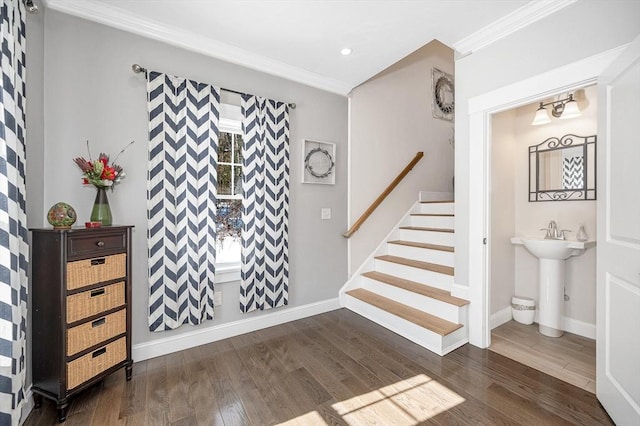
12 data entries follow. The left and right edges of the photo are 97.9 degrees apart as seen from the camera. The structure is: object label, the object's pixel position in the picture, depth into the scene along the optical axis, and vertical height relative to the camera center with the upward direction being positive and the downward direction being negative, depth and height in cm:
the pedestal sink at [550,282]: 247 -66
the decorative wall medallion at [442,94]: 423 +181
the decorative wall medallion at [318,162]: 300 +53
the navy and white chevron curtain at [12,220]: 127 -4
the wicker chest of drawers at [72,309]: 156 -59
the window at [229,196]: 263 +14
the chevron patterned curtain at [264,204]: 261 +6
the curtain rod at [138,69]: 210 +108
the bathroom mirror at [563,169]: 246 +38
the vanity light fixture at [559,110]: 248 +91
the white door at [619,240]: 134 -16
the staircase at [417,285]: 240 -79
